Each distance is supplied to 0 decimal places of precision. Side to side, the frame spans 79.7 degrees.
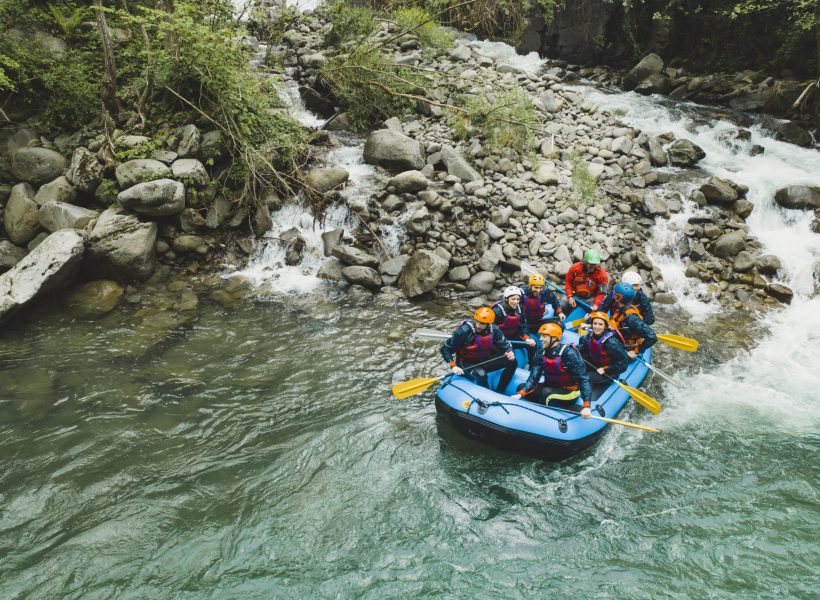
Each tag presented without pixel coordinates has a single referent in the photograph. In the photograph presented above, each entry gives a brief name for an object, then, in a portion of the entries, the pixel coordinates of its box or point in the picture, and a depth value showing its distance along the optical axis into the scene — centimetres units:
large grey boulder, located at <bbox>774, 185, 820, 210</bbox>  875
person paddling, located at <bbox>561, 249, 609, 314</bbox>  688
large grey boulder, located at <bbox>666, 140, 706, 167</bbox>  1007
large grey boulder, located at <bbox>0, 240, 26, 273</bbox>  759
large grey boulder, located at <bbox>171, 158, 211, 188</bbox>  806
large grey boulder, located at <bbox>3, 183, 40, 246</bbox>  769
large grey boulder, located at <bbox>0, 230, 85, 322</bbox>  666
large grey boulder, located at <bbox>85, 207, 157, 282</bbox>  734
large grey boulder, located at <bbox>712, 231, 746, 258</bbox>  829
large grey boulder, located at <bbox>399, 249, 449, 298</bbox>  776
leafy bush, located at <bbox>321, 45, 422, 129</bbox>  1088
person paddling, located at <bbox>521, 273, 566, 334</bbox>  615
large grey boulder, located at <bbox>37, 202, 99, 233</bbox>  761
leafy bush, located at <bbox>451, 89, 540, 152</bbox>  986
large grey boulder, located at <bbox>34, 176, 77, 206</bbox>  790
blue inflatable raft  452
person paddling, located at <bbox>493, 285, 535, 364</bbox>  567
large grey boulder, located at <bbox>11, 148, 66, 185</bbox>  809
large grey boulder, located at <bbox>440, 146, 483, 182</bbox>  919
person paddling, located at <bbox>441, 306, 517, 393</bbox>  514
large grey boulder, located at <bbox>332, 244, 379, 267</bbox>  810
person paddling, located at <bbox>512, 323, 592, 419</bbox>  491
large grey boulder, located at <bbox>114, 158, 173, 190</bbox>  781
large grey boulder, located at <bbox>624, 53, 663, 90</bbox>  1330
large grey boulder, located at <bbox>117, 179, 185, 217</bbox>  758
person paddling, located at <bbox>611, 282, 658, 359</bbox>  564
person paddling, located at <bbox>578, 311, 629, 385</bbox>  520
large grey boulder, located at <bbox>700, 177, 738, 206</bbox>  891
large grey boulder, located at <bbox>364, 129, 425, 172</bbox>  952
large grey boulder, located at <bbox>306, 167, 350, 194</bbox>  912
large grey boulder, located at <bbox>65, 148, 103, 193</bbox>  796
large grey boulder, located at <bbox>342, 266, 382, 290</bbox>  789
